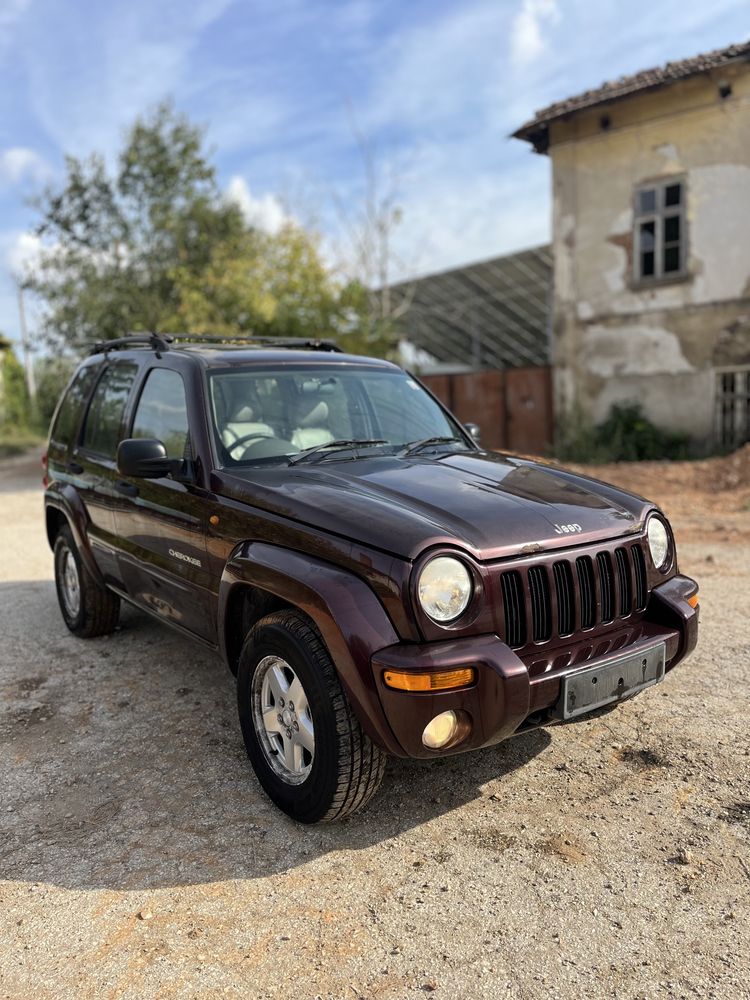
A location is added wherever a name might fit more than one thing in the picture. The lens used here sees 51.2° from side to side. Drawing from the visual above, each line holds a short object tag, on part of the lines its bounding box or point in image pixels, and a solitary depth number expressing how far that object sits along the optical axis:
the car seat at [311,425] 3.83
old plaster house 13.95
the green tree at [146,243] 18.75
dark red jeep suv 2.64
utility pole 27.18
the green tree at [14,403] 30.73
